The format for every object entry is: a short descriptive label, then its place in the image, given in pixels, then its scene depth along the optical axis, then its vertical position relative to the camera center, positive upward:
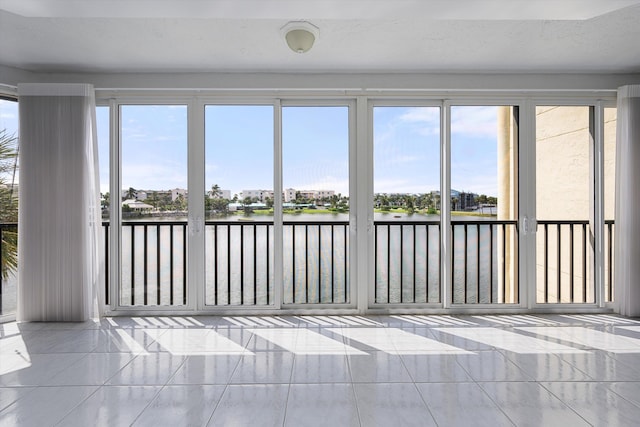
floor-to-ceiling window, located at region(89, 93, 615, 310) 3.95 +0.21
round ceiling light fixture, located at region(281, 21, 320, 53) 2.86 +1.40
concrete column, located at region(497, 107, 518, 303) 4.03 +0.47
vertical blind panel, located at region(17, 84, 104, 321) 3.63 +0.10
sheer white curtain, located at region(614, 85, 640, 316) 3.75 +0.14
